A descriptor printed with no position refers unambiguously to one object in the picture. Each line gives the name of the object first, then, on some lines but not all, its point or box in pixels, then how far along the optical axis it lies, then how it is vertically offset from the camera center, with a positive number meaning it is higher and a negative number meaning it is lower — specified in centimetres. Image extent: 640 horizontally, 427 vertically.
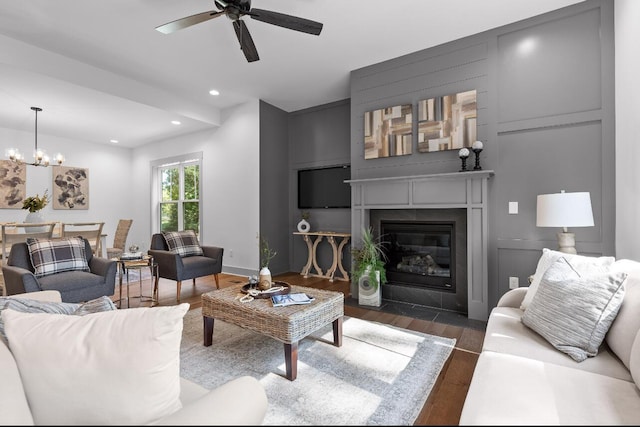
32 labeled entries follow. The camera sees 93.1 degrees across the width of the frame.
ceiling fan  221 +146
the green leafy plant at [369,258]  335 -53
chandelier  406 +80
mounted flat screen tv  459 +39
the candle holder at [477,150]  288 +59
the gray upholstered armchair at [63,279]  250 -58
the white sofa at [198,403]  55 -41
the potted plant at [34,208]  404 +8
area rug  55 -89
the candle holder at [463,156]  294 +55
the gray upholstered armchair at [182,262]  350 -60
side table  321 -56
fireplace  294 -2
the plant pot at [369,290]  331 -87
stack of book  202 -60
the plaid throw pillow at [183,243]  384 -39
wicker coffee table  176 -67
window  577 +37
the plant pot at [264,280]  232 -52
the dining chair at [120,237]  501 -40
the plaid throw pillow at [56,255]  277 -39
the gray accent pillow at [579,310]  134 -46
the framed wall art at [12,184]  523 +54
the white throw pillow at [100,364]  53 -32
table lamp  219 +1
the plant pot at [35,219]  403 -7
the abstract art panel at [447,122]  307 +95
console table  448 -61
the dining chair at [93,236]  404 -30
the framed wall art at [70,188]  586 +52
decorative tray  220 -59
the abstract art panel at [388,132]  343 +94
